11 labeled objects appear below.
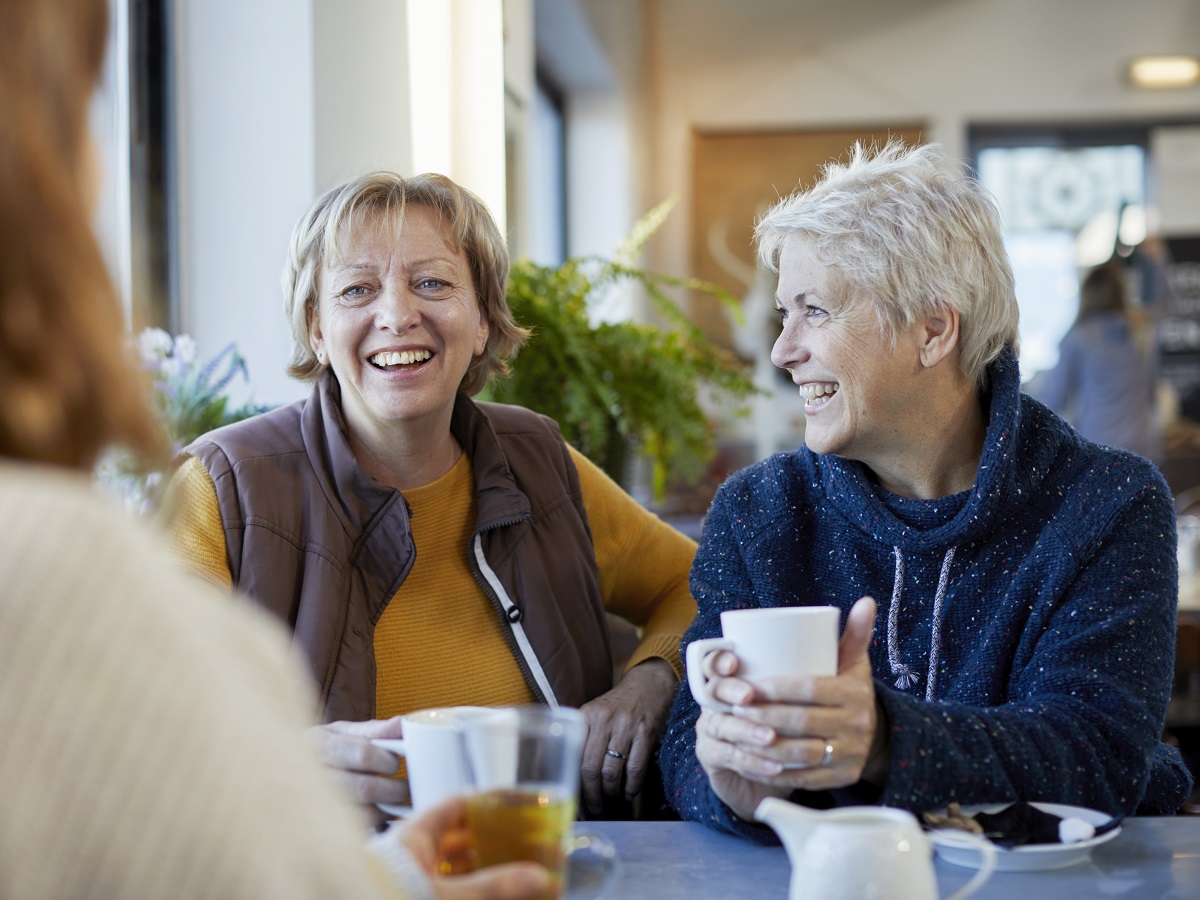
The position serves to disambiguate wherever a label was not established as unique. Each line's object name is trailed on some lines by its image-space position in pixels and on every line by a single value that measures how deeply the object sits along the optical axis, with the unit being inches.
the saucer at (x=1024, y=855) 40.0
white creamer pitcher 33.1
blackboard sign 283.1
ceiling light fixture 277.0
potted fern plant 94.3
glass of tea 29.3
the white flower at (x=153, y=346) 65.1
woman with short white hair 44.3
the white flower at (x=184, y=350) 71.1
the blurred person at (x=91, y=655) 17.5
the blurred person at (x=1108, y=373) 195.2
